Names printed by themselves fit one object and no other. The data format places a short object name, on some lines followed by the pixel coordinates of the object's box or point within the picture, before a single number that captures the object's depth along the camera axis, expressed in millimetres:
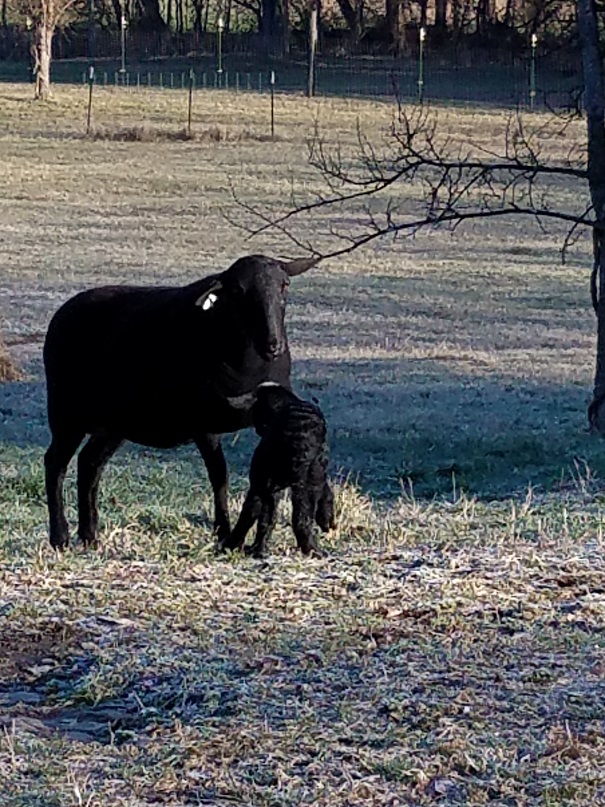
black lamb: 7203
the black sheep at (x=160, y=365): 7613
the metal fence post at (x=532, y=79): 52062
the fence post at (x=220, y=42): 71750
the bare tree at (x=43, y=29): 61781
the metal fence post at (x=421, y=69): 57450
